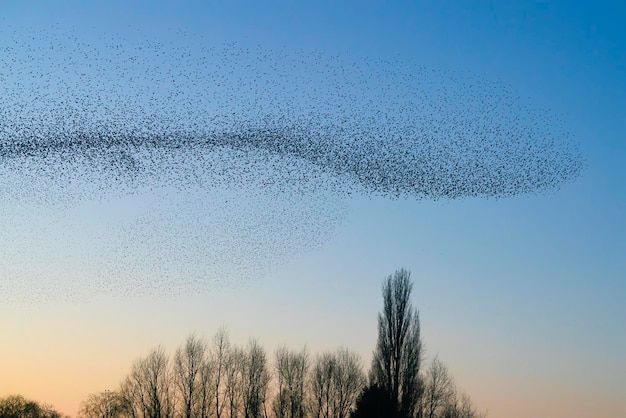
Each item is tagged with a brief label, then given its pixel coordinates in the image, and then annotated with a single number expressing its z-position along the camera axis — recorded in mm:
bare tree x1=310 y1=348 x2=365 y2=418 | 82750
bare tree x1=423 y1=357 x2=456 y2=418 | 87000
